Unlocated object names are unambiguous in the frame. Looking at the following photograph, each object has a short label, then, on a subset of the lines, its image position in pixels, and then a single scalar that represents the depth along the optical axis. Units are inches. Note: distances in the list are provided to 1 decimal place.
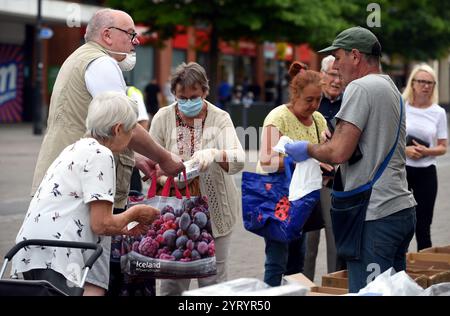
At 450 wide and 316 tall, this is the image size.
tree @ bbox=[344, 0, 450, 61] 2444.7
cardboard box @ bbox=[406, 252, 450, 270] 365.2
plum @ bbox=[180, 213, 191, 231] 325.3
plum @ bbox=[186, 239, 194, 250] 324.1
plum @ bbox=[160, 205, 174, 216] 325.1
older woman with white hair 259.9
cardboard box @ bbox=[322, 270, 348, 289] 322.4
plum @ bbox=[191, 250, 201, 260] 324.1
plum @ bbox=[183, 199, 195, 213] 326.7
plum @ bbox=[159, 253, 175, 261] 321.4
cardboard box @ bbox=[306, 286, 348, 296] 298.4
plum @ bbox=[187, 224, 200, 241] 326.0
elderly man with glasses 311.6
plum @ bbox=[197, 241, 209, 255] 325.5
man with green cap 287.7
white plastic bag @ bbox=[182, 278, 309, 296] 200.6
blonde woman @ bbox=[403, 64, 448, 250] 485.5
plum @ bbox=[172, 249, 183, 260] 322.7
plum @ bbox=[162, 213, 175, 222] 324.6
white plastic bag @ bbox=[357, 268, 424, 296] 224.7
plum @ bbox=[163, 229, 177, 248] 323.2
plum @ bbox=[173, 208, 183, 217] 325.3
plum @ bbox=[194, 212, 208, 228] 328.1
